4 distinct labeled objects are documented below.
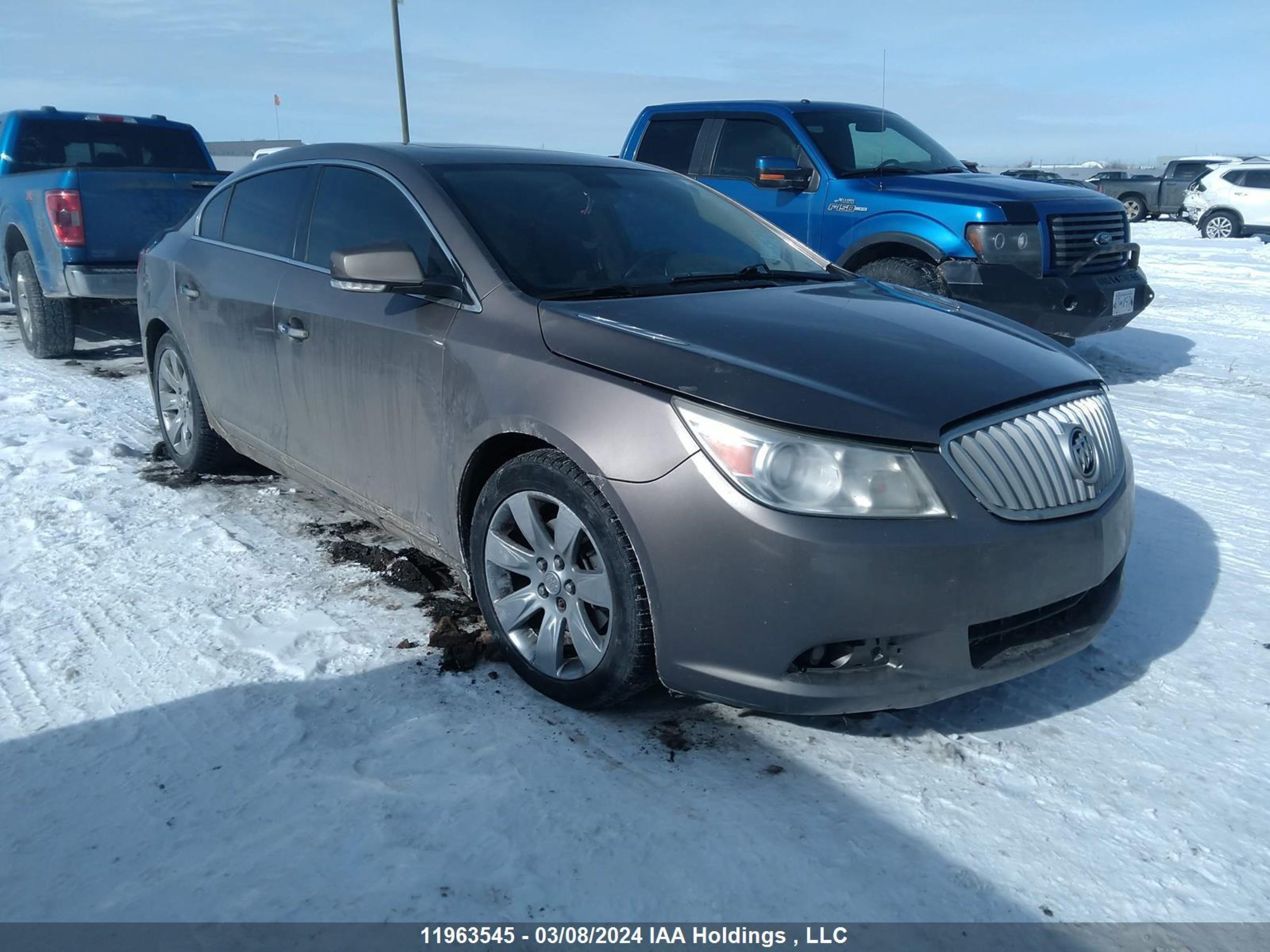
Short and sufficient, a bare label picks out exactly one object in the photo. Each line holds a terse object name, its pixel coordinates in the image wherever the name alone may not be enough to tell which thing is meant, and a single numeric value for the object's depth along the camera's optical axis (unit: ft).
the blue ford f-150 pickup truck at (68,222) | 24.29
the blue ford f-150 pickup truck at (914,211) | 21.86
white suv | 66.39
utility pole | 89.56
